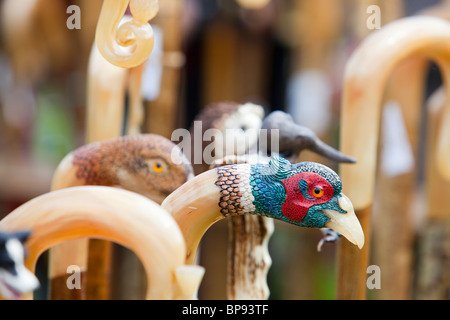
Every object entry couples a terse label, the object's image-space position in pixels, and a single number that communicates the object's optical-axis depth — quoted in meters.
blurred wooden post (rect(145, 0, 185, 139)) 0.93
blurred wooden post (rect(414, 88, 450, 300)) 0.96
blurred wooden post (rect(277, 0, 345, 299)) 1.07
